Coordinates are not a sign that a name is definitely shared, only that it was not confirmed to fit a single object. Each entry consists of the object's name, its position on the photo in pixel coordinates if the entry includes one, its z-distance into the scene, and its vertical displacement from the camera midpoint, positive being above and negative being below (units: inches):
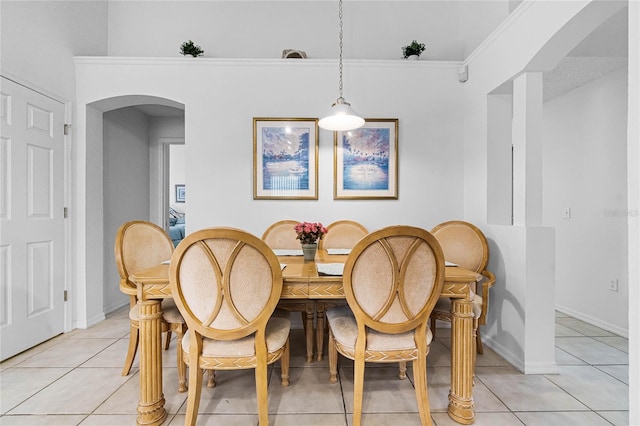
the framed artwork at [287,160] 122.3 +19.7
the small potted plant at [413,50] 121.9 +62.1
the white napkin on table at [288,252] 94.8 -12.6
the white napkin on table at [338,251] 96.7 -12.4
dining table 62.1 -23.0
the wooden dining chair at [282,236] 113.0 -8.9
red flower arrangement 82.3 -5.5
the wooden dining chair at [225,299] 54.7 -15.7
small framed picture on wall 314.0 +16.7
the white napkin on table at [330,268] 64.9 -12.3
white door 92.4 -2.5
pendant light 88.6 +26.7
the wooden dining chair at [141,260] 75.0 -13.4
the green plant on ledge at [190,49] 120.3 +61.3
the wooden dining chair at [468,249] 92.4 -11.9
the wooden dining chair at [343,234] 113.6 -8.3
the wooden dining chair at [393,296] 56.9 -15.9
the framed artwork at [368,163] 123.0 +18.6
